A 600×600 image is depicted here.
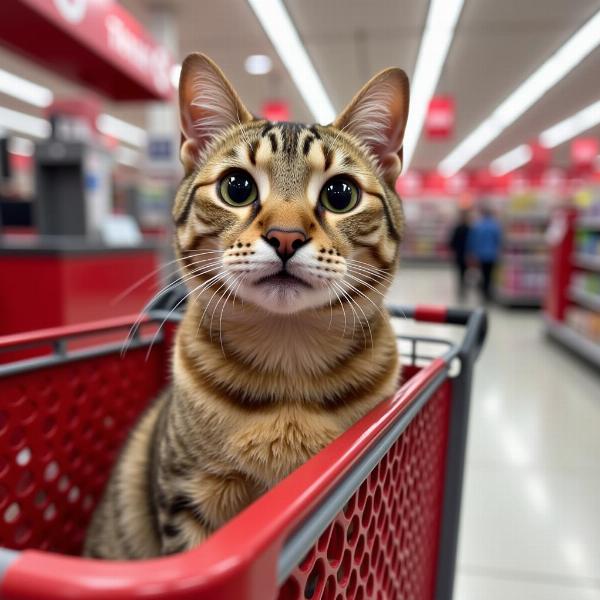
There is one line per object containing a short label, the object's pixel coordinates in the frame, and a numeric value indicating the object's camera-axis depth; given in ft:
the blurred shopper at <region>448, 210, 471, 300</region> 29.01
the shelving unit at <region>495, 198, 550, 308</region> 23.95
